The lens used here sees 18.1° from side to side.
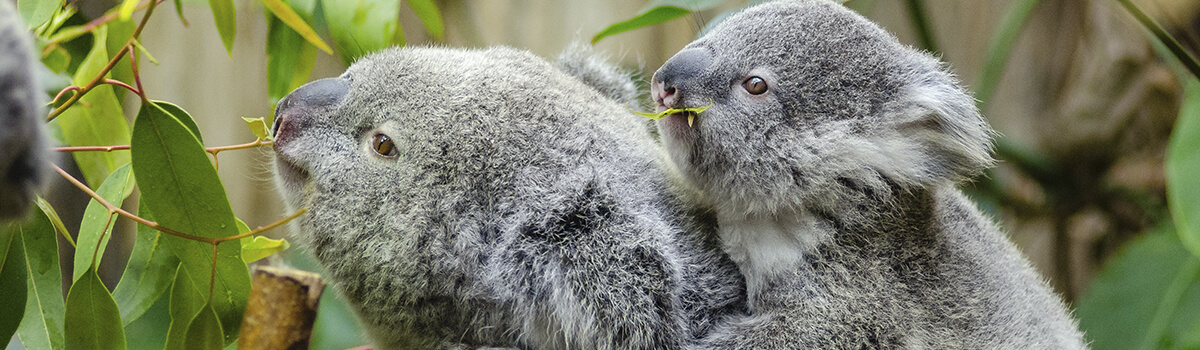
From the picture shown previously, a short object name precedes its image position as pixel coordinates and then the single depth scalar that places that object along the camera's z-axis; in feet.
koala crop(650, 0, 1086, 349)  5.68
